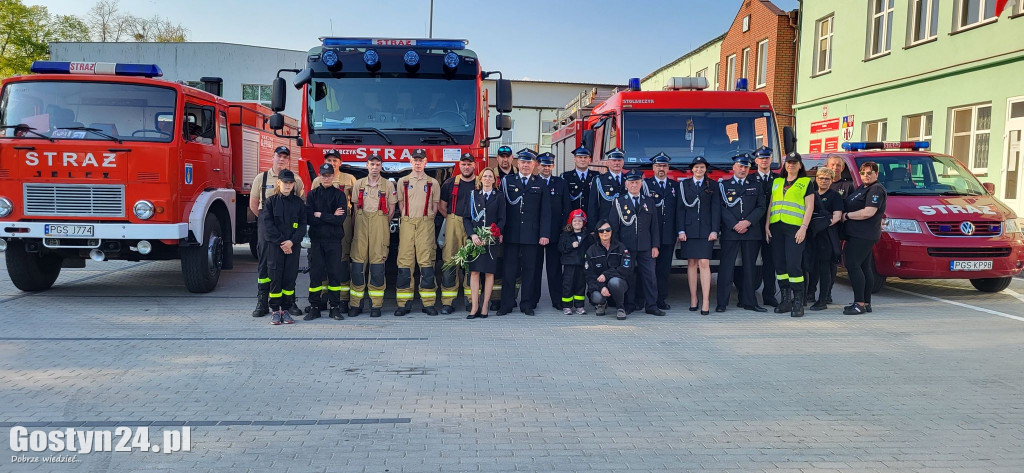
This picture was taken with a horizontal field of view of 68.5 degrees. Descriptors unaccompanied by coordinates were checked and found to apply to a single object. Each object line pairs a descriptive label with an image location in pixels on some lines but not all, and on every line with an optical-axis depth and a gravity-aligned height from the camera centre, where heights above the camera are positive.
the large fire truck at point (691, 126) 9.62 +0.91
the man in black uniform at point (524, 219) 8.52 -0.31
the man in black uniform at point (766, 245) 8.92 -0.57
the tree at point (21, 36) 37.88 +7.24
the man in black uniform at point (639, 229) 8.55 -0.40
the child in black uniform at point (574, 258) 8.59 -0.75
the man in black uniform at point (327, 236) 8.18 -0.55
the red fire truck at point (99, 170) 8.56 +0.11
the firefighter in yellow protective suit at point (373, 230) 8.43 -0.48
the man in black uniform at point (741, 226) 8.75 -0.33
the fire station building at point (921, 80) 15.09 +2.98
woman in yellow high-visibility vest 8.62 -0.31
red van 9.41 -0.39
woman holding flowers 8.33 -0.39
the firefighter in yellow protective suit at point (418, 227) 8.45 -0.44
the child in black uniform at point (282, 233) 8.02 -0.52
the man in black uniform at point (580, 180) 9.16 +0.15
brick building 25.00 +5.19
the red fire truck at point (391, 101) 8.89 +1.04
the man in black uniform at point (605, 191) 8.79 +0.03
